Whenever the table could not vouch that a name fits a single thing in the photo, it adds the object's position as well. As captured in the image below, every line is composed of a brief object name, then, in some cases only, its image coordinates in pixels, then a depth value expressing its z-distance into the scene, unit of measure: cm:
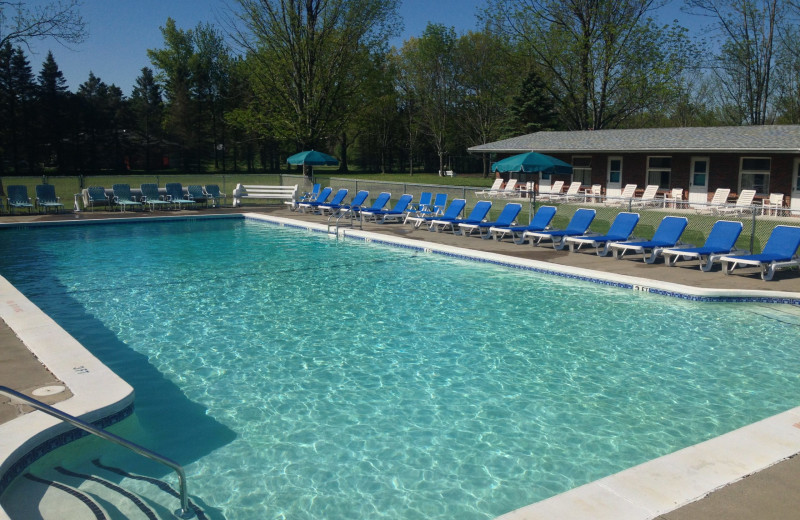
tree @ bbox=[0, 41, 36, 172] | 4275
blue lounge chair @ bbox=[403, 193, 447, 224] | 1791
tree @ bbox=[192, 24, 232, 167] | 5550
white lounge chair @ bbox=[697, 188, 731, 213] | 2268
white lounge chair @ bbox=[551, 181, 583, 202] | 2817
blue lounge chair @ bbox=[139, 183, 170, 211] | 2215
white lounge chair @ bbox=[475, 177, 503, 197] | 3114
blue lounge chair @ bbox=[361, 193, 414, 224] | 1848
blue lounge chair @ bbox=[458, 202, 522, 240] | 1563
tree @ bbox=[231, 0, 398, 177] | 2984
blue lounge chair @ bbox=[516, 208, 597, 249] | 1378
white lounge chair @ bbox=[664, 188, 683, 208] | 2511
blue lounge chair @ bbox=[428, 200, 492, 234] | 1615
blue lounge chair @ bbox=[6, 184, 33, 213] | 1986
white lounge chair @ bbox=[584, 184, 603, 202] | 2808
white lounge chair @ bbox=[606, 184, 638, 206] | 2585
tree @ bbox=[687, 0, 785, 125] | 3706
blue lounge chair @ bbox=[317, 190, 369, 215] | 1978
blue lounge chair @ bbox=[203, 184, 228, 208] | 2353
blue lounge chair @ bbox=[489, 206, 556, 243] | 1472
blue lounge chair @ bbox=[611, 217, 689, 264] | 1216
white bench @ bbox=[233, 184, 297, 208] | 2505
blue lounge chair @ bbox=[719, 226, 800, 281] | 1068
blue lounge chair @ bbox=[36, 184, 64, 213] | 2031
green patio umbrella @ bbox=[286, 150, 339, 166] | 2262
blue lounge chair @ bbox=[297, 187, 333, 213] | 2166
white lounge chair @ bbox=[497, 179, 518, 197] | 3044
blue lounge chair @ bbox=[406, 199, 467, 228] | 1686
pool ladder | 1742
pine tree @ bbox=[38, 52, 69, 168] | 4403
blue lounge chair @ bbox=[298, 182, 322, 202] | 2287
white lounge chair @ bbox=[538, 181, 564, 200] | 2900
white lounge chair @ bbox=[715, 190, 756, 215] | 2131
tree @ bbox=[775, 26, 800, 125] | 3716
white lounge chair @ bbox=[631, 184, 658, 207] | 2548
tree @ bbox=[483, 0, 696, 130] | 3766
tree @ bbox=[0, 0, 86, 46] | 2298
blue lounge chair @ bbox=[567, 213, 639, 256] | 1313
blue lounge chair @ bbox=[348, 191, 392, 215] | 1906
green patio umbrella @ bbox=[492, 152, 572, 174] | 1658
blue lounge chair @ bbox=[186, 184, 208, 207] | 2312
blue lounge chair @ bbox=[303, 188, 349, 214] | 2092
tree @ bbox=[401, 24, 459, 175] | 5522
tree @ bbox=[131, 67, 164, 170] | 5078
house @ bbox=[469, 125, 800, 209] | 2269
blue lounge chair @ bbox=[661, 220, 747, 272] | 1145
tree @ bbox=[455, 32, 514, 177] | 5250
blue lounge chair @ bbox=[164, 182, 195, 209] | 2258
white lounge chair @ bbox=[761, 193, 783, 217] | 2225
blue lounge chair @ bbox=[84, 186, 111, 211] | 2125
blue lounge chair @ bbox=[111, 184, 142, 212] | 2156
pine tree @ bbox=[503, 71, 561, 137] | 4234
